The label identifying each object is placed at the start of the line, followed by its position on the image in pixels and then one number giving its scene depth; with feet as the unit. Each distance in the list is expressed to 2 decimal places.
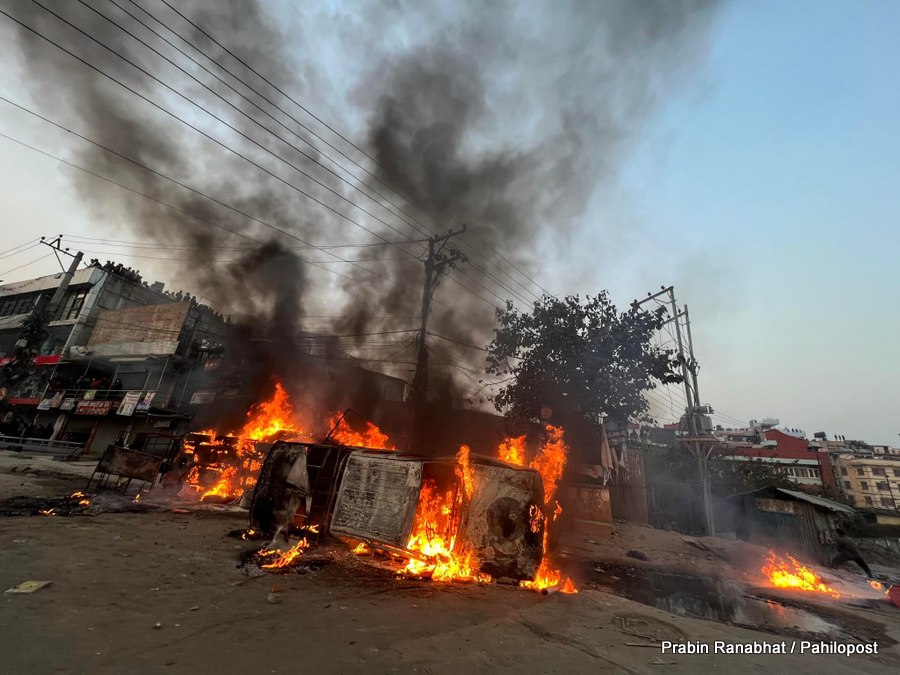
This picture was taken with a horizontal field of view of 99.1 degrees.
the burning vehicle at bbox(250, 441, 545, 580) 20.33
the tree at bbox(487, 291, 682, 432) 51.47
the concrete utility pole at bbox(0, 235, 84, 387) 93.66
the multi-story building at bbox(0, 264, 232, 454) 78.28
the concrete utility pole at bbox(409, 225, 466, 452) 50.72
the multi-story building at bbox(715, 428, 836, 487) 140.87
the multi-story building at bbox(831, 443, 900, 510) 159.63
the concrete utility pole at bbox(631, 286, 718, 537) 50.85
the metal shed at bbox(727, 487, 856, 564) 44.68
